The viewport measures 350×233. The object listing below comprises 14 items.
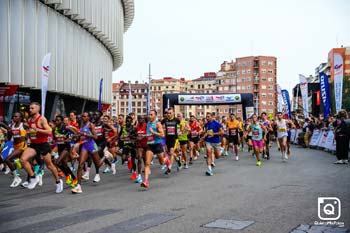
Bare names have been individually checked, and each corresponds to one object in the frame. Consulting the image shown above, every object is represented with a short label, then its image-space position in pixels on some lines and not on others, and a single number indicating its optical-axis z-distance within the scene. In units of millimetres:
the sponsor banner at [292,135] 36219
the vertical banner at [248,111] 34731
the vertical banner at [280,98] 39172
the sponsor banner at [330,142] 22097
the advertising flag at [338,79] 21750
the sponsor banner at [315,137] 26906
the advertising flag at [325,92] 23891
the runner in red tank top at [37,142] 10094
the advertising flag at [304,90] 30156
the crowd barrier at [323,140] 22653
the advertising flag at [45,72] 18062
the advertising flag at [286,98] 35600
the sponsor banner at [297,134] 33769
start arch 35438
